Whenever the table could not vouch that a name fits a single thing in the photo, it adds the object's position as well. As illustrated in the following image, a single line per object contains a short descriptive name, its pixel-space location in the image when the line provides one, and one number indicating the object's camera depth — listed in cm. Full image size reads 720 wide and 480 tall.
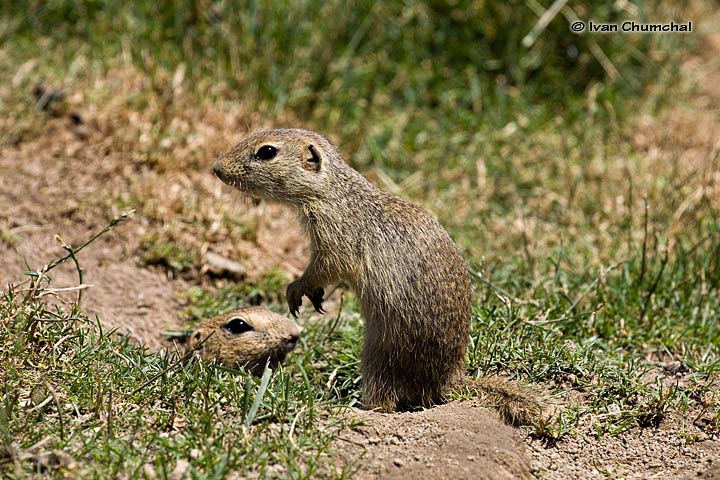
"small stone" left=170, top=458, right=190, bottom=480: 661
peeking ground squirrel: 950
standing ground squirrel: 837
